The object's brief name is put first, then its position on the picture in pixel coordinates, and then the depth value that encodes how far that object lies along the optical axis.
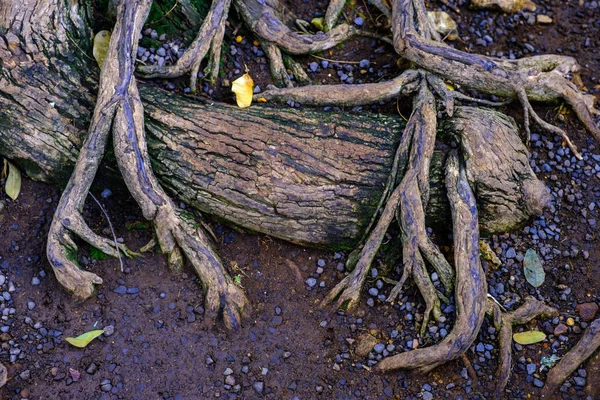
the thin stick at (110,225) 4.07
